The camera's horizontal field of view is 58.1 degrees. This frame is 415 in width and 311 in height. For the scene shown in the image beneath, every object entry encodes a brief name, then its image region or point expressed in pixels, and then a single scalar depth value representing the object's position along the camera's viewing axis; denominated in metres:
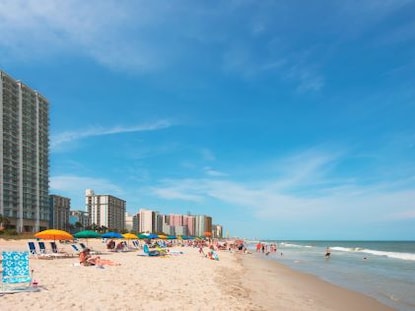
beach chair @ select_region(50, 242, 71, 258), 21.49
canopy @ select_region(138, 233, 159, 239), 41.67
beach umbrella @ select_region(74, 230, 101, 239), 27.16
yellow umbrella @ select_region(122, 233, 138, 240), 32.76
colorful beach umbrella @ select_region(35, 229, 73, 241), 21.12
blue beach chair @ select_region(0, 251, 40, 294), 9.98
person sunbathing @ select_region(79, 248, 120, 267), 16.83
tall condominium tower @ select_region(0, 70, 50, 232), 88.88
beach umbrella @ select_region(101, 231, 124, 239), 31.10
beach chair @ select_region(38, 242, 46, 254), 21.51
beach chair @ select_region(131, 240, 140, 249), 38.88
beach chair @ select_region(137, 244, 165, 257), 27.32
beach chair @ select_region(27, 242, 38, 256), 20.78
